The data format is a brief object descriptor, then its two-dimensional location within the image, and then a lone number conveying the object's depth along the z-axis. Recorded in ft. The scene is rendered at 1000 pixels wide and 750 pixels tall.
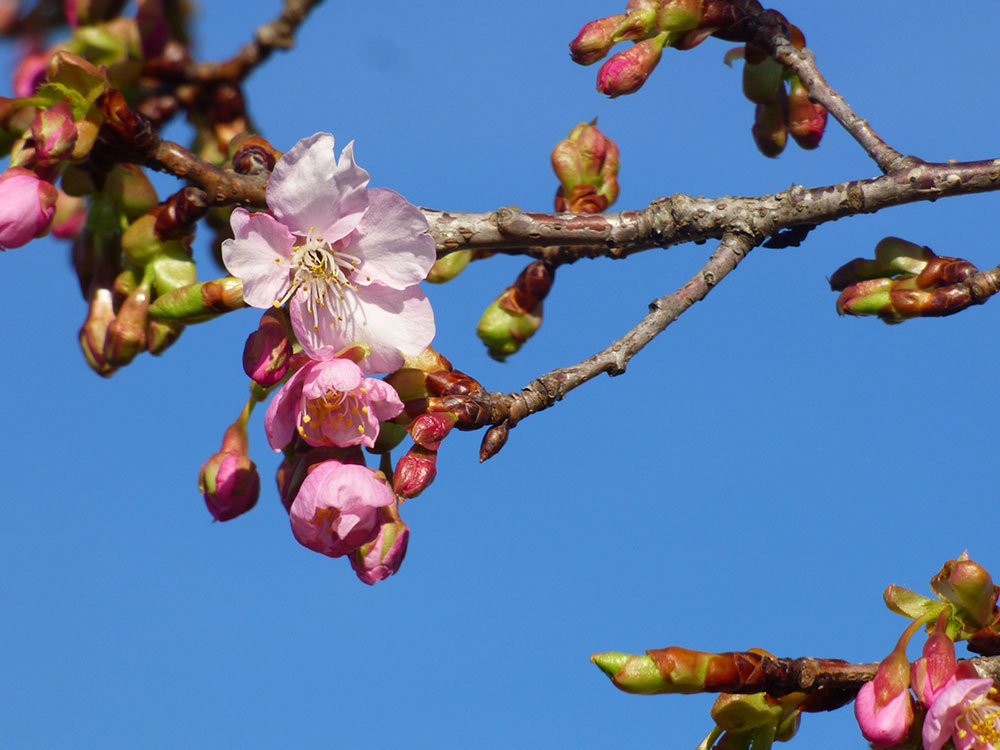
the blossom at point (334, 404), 12.88
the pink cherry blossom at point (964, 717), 12.51
